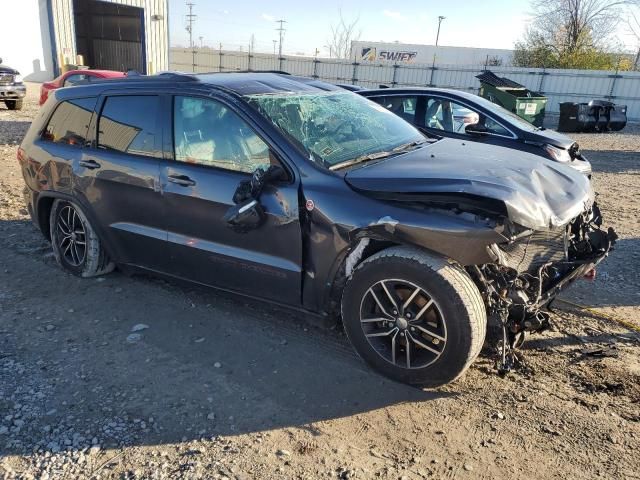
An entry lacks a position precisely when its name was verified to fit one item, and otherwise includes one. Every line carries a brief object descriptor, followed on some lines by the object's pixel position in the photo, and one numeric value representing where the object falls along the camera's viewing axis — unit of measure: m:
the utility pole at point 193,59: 35.41
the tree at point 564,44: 33.66
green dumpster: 14.72
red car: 12.86
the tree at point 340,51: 61.01
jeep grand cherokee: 2.92
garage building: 22.83
